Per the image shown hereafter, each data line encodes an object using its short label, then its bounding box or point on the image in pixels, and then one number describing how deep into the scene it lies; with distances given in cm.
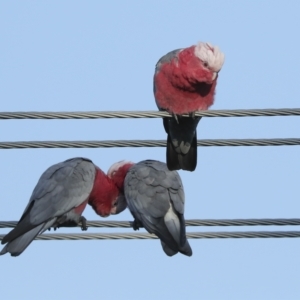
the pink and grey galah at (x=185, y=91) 1220
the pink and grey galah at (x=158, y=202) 1146
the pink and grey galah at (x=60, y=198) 1129
